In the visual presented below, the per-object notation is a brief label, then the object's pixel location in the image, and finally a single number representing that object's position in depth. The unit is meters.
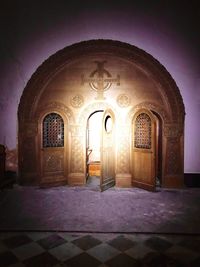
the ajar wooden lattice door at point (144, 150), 6.84
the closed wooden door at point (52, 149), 7.24
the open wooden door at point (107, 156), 6.85
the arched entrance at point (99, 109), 7.17
